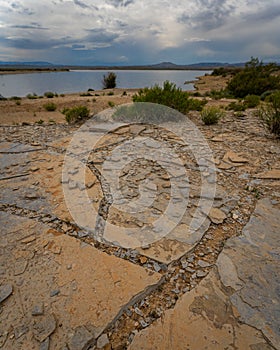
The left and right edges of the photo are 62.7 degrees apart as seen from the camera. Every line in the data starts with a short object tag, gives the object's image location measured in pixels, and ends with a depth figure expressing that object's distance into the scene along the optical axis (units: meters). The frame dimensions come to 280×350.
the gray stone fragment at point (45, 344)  1.29
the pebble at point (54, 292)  1.57
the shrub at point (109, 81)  24.41
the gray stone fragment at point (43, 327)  1.33
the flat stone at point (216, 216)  2.32
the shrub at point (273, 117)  4.43
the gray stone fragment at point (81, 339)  1.29
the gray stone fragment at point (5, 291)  1.53
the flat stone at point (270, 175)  3.09
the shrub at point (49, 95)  15.96
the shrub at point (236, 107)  7.00
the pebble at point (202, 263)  1.85
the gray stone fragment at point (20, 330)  1.34
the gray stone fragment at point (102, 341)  1.32
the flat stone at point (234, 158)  3.52
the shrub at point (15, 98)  14.94
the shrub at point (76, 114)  5.69
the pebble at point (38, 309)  1.44
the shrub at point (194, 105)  6.41
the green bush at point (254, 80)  12.63
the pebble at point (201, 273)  1.76
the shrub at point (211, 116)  5.26
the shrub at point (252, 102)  7.83
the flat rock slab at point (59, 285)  1.38
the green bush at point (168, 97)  5.87
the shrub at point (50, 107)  10.09
